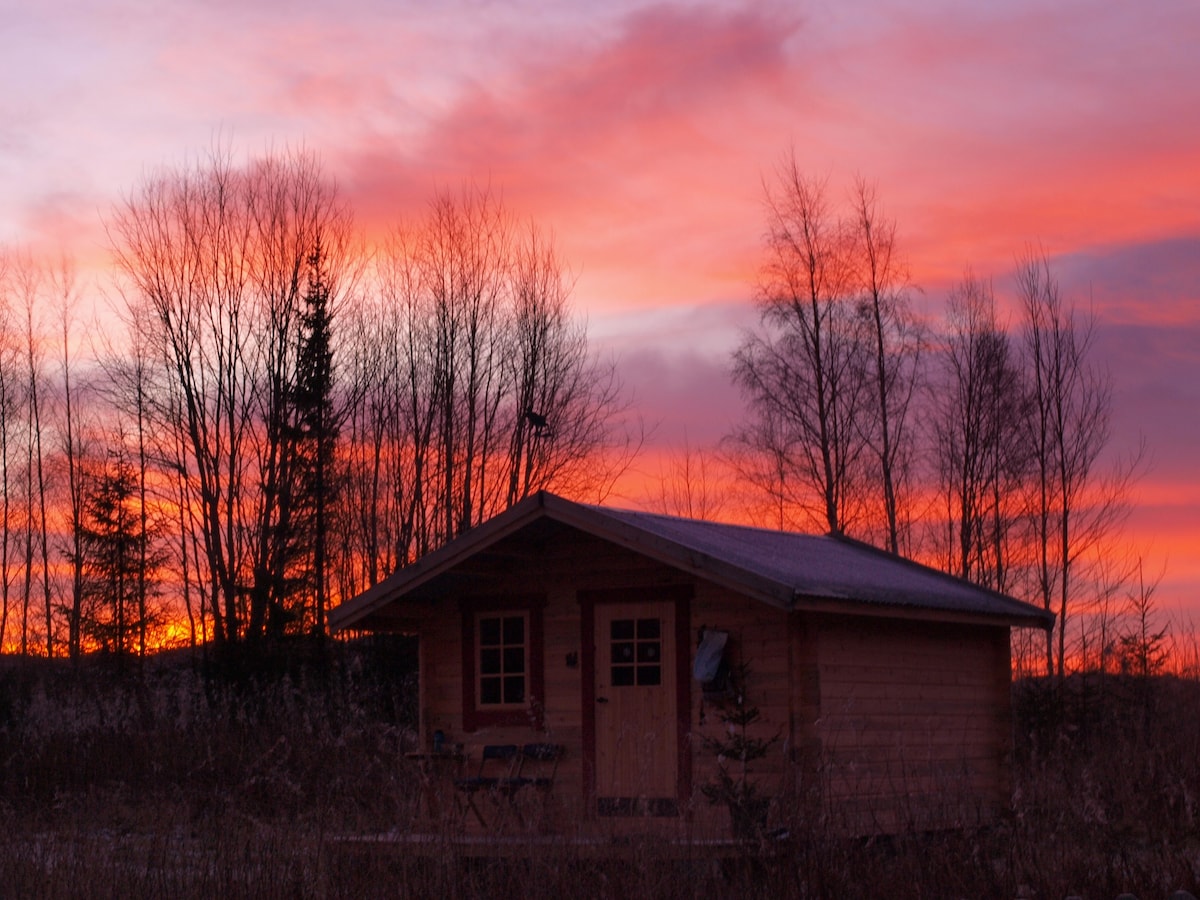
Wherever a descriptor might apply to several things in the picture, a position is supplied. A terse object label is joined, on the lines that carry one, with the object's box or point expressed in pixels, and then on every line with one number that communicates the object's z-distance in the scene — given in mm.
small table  15734
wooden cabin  14180
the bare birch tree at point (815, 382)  31344
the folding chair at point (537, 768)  15094
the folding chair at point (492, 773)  15016
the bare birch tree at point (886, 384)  31531
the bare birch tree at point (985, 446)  33719
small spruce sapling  9617
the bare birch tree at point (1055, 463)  32844
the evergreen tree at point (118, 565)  36875
